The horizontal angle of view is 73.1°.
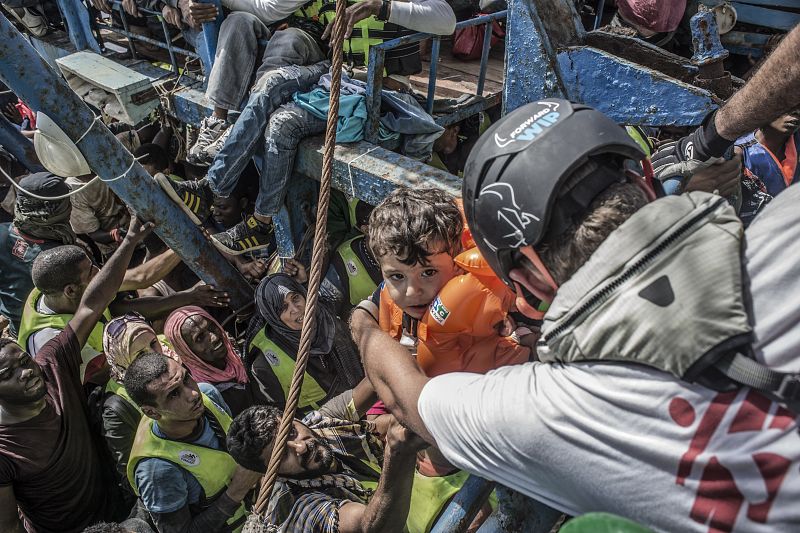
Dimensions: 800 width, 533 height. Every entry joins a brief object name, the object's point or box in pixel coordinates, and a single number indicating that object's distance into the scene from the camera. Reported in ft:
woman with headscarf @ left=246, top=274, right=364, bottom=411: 11.73
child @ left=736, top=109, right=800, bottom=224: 9.88
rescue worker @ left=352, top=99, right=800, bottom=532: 2.94
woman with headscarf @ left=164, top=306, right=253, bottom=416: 11.83
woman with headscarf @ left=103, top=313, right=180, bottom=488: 10.66
